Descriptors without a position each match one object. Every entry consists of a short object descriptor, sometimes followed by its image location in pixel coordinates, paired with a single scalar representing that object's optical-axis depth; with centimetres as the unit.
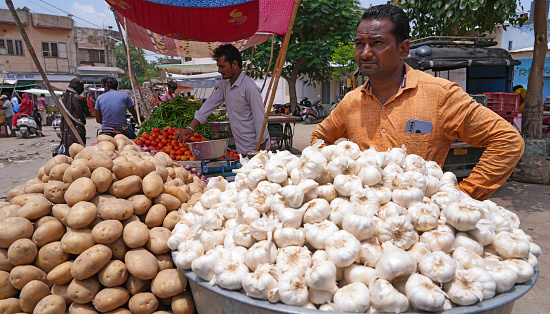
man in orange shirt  184
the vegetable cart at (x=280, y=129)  791
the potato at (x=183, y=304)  175
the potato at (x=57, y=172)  222
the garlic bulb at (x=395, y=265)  119
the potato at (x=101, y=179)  207
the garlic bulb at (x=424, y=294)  111
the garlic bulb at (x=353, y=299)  115
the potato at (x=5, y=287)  186
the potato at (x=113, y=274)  178
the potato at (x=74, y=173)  210
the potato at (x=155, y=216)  204
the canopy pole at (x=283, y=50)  266
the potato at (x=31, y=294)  180
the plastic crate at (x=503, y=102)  667
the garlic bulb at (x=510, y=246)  136
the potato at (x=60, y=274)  182
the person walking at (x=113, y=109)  590
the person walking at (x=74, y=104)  620
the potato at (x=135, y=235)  187
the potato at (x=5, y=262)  190
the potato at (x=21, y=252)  184
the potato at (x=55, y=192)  209
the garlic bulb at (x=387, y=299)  113
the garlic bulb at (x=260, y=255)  137
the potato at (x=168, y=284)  174
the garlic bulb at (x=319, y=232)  138
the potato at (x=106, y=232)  183
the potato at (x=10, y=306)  182
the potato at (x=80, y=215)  185
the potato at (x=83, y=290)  175
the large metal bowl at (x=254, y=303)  115
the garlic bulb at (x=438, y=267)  120
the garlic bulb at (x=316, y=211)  147
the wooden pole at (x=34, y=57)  259
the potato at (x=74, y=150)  261
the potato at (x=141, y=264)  178
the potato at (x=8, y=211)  201
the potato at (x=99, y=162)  218
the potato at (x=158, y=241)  189
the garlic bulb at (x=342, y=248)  126
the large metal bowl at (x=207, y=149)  359
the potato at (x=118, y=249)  190
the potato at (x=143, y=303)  174
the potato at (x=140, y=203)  208
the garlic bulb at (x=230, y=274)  132
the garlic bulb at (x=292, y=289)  120
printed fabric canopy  347
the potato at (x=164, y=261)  187
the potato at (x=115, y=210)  194
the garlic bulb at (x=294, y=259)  130
